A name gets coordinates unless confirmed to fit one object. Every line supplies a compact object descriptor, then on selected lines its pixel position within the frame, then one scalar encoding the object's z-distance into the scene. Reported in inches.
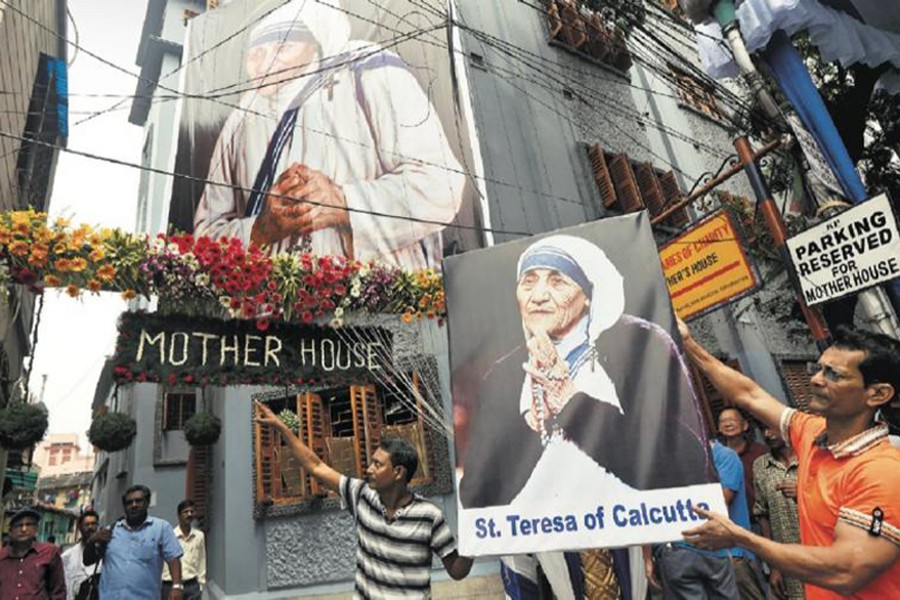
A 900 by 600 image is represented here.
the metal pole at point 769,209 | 215.6
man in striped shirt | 102.6
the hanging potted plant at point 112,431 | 218.2
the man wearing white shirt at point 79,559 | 221.8
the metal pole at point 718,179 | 251.8
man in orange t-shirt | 60.4
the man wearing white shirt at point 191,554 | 264.2
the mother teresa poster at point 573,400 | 77.5
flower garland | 156.9
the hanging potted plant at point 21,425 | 163.5
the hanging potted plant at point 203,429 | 298.0
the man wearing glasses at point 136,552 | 176.9
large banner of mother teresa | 380.8
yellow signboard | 237.8
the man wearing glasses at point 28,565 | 170.6
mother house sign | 169.2
